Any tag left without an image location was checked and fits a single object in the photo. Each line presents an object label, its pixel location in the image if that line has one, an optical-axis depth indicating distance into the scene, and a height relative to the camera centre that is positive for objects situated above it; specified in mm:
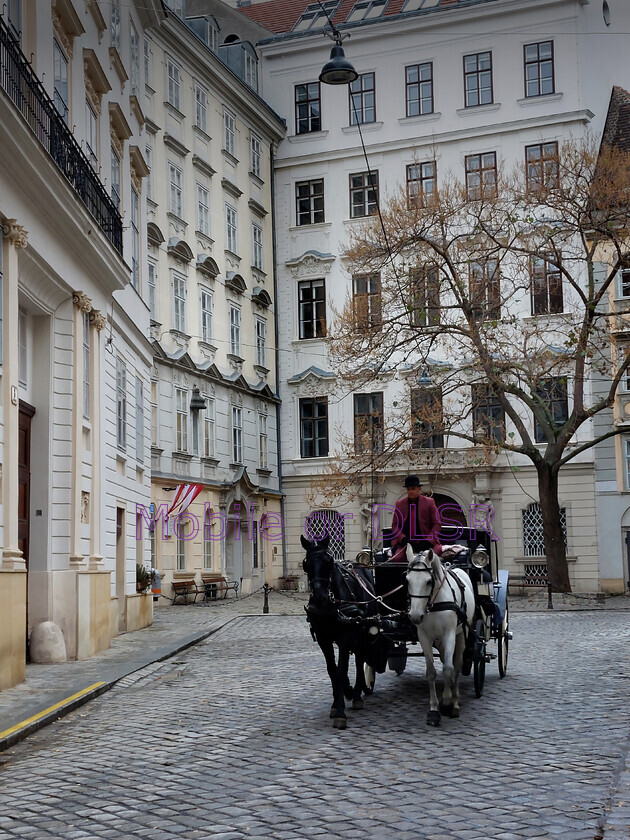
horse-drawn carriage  10742 -564
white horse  10711 -590
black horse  10695 -540
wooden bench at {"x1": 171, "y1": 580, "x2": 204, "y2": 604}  36438 -967
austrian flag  36781 +1909
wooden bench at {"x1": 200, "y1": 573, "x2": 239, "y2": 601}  37969 -957
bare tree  31875 +7347
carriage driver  12367 +348
